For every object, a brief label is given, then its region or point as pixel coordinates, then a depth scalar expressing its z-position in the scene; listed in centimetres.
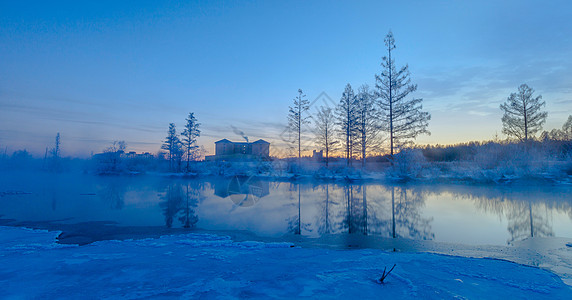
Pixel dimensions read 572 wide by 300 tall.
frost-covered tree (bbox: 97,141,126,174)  3506
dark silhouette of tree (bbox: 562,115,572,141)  3328
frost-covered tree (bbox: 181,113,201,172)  3500
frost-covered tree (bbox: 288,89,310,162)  2891
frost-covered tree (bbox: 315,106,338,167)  2791
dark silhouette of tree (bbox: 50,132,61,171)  4494
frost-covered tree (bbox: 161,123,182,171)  3528
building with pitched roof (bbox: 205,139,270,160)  5097
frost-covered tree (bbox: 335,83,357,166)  2601
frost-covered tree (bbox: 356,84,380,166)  2362
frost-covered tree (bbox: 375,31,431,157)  1968
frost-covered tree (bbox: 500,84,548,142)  2247
